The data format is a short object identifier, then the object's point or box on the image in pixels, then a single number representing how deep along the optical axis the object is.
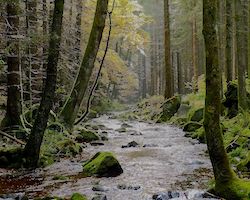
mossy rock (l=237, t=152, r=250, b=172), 8.08
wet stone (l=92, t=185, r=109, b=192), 7.11
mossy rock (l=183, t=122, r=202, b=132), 16.09
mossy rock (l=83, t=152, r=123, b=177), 8.46
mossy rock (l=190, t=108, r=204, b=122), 16.80
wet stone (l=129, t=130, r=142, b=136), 16.72
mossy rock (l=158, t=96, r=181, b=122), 22.31
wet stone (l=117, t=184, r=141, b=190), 7.21
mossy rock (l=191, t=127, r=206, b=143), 13.33
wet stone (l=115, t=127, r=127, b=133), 18.40
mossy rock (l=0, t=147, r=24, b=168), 9.19
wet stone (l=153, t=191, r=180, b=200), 6.38
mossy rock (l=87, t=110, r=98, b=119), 26.84
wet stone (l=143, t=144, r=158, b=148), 12.97
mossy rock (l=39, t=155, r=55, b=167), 9.52
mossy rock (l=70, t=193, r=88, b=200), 5.97
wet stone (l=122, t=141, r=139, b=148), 12.98
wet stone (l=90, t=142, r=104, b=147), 13.61
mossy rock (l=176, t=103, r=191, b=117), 22.48
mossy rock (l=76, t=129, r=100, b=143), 14.38
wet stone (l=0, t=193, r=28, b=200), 6.28
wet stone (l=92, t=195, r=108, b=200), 6.27
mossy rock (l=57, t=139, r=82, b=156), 11.34
